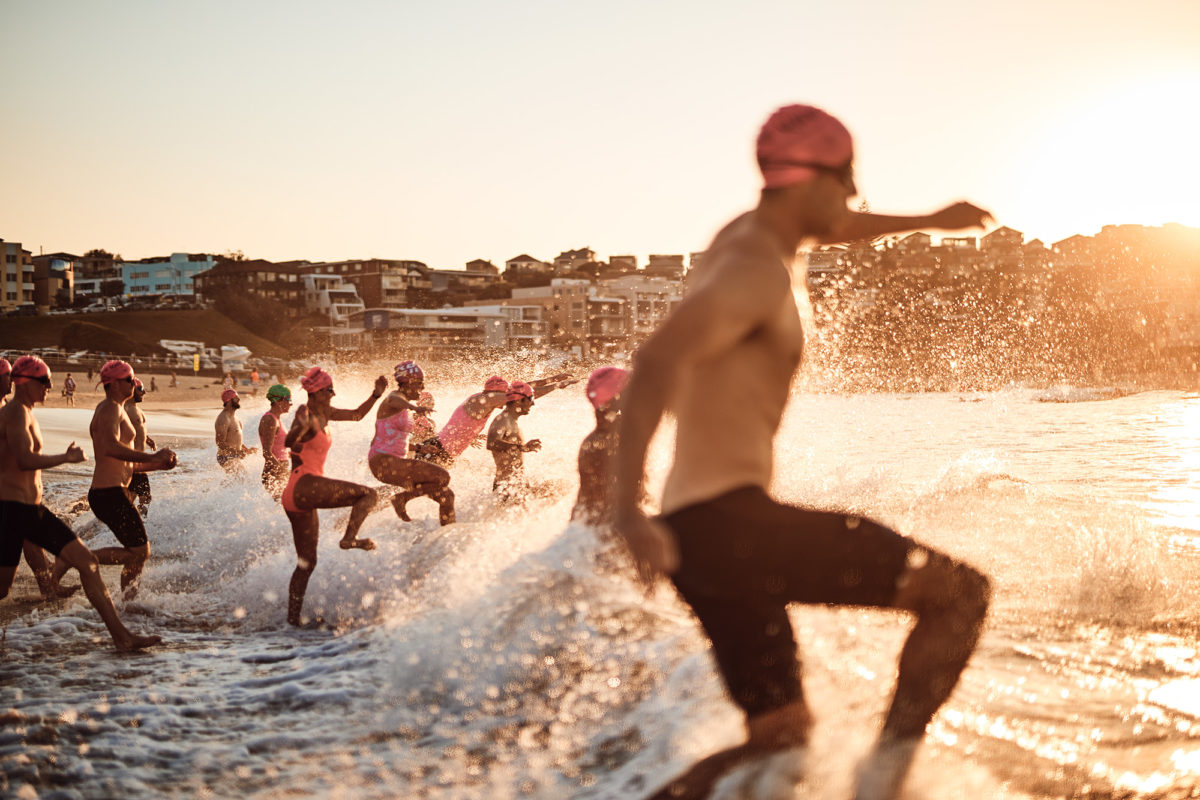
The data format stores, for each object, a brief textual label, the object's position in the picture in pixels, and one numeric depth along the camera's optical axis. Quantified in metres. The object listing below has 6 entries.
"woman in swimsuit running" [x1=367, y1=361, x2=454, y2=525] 9.38
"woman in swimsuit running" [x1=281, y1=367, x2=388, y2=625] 7.54
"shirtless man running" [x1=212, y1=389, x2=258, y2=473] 13.29
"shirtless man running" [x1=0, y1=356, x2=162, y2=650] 6.57
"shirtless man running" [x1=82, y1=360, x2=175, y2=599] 7.58
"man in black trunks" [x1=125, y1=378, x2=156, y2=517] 9.80
